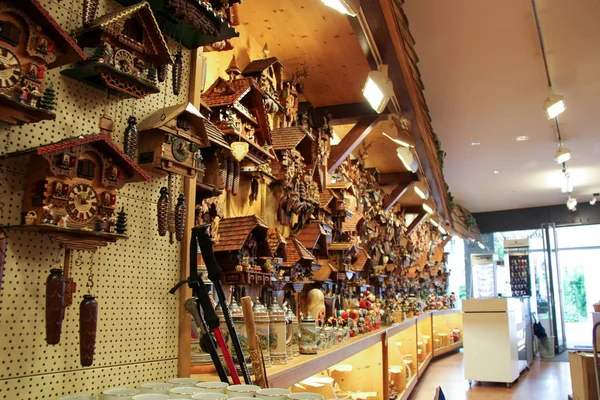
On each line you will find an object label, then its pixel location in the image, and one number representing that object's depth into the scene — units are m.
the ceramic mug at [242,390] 1.65
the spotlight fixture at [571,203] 11.05
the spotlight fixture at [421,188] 8.26
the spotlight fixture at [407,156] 5.67
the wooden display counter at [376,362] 2.65
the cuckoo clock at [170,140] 2.01
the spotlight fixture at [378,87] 3.88
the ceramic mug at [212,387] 1.66
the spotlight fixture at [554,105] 5.12
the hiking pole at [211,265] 2.04
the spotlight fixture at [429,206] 9.38
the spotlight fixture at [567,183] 9.24
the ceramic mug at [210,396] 1.49
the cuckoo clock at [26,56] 1.38
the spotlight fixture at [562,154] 7.16
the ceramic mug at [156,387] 1.62
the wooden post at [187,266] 2.17
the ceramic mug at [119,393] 1.52
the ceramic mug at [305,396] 1.61
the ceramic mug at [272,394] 1.59
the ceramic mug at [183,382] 1.78
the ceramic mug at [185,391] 1.57
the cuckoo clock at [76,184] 1.51
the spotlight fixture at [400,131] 5.16
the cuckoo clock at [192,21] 2.03
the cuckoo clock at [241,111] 3.19
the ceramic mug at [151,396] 1.46
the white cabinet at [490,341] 7.58
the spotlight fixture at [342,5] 2.74
